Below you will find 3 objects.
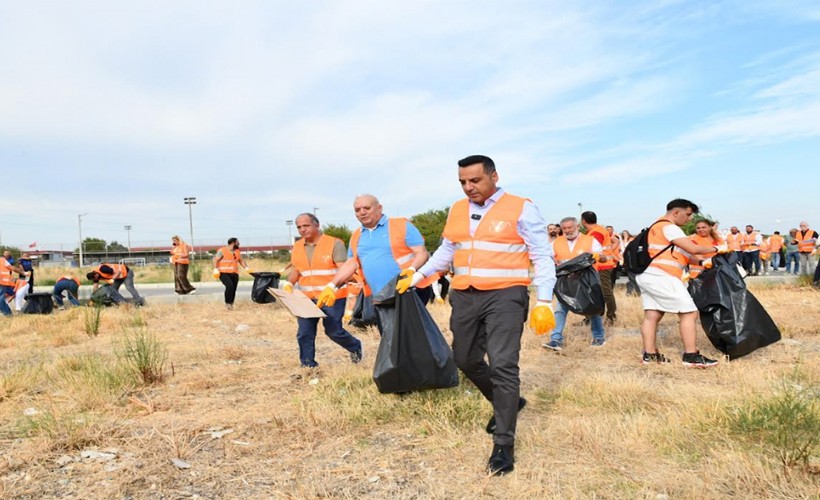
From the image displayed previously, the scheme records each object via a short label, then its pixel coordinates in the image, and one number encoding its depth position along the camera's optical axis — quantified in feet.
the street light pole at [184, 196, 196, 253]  188.65
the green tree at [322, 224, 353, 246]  141.95
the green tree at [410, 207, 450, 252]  139.24
